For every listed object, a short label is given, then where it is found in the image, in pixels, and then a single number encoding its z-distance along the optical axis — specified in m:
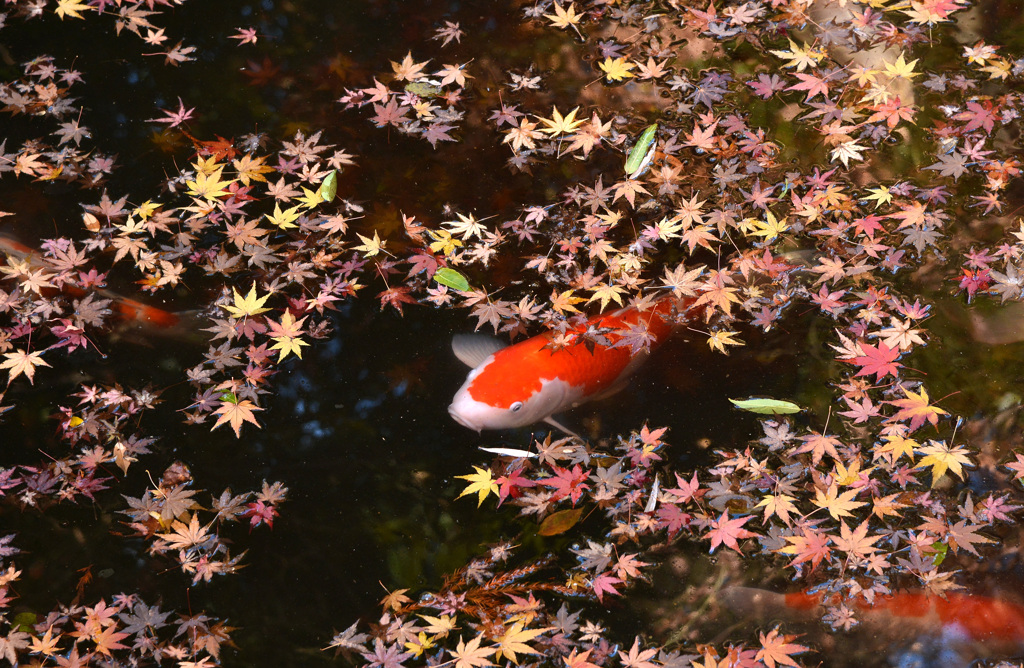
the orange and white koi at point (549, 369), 3.15
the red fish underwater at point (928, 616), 2.76
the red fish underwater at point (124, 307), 3.53
